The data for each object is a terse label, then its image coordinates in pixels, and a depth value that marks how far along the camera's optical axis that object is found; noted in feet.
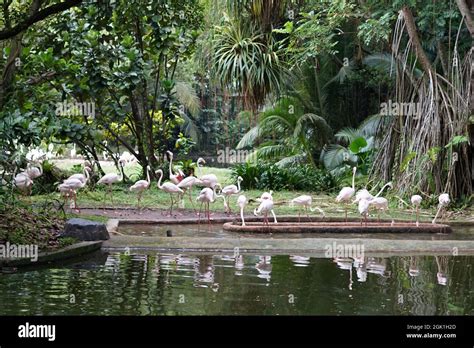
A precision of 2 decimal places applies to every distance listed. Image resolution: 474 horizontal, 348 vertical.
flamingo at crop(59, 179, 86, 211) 42.75
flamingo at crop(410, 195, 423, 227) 41.93
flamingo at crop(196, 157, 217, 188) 47.47
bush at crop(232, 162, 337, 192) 63.16
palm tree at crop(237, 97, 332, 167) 70.38
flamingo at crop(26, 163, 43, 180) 49.91
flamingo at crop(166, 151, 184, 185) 51.37
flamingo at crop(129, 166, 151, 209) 45.96
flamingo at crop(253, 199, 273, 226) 38.19
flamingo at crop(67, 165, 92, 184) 45.67
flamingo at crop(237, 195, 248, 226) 39.60
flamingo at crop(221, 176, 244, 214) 44.11
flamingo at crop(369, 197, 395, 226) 40.27
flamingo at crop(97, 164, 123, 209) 48.42
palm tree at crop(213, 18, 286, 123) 68.74
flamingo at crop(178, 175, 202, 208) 44.93
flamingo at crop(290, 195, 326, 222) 41.52
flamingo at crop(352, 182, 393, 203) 40.47
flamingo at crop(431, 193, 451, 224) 42.26
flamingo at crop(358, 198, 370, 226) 38.99
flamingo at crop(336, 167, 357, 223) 43.31
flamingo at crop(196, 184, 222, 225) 40.96
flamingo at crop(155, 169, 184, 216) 43.84
